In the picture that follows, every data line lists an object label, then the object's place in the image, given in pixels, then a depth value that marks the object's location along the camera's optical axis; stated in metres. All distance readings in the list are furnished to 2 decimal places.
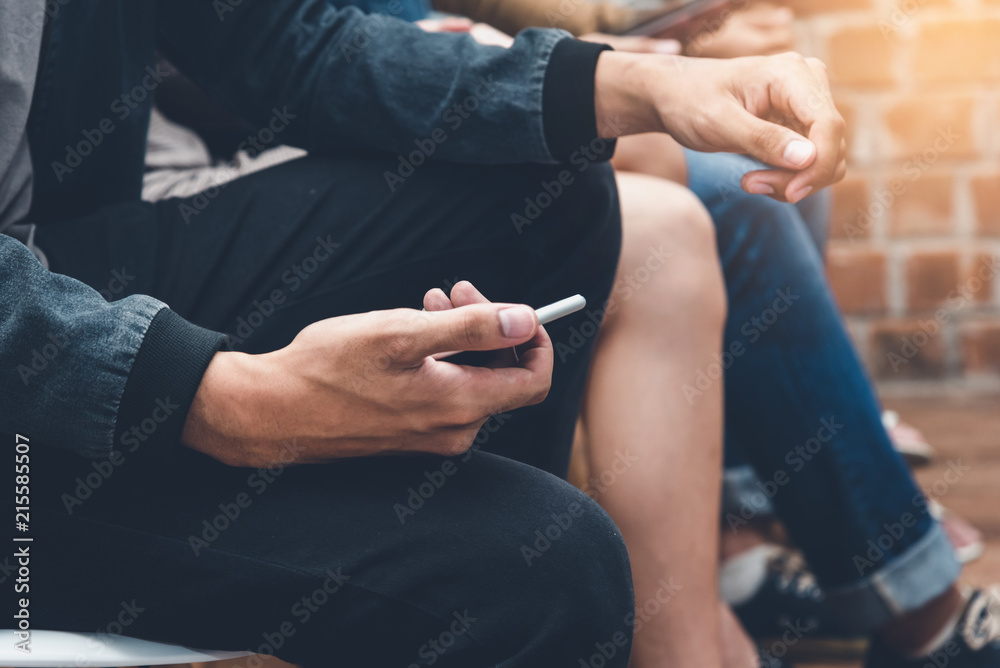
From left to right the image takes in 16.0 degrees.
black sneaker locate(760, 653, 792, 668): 2.28
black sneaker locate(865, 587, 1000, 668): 2.21
